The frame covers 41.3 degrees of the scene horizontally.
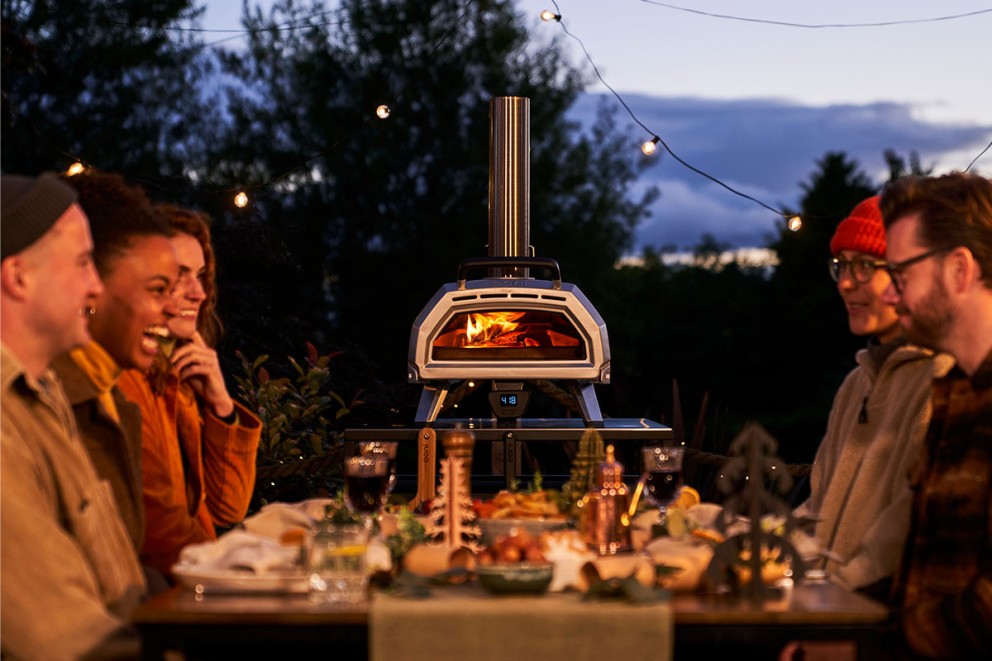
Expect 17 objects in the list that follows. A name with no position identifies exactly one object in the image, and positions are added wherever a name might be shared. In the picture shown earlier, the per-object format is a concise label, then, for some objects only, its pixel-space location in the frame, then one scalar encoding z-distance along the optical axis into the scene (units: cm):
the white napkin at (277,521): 255
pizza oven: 511
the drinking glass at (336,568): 194
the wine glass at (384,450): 285
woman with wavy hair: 309
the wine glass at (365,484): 262
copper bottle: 239
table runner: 181
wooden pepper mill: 253
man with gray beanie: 186
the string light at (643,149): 524
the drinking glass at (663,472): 273
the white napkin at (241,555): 208
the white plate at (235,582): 202
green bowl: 193
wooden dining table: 186
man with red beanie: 256
